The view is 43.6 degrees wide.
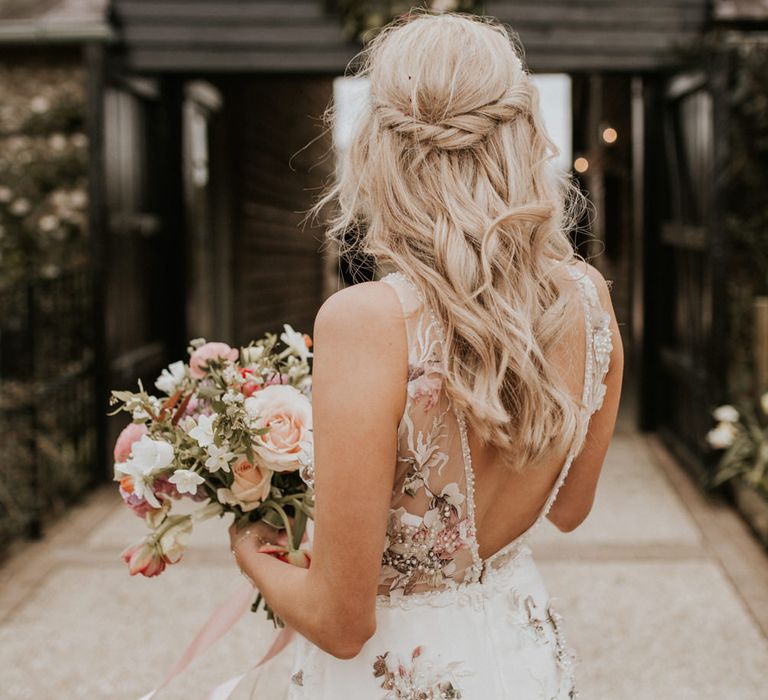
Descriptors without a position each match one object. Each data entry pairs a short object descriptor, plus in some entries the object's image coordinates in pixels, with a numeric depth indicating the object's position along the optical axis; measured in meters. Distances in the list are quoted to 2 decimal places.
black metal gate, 4.86
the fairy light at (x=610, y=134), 8.88
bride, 1.22
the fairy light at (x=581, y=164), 8.83
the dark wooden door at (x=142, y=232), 5.77
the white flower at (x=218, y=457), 1.51
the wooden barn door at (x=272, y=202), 8.95
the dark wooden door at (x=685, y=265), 5.36
